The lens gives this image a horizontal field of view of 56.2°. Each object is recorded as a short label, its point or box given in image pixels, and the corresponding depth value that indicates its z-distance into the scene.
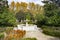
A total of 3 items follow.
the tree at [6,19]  6.72
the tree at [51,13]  6.27
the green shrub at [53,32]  4.66
